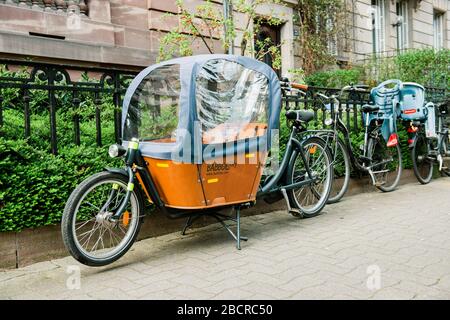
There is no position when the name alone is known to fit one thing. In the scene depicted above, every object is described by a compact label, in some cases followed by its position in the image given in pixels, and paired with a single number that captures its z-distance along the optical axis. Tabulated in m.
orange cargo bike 3.52
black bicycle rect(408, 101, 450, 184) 7.31
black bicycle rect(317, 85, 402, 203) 5.81
